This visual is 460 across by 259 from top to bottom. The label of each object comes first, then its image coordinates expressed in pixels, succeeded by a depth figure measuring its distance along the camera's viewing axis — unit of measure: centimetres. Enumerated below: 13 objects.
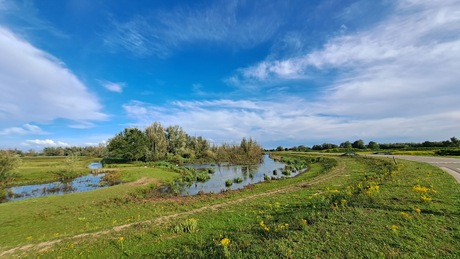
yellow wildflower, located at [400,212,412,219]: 775
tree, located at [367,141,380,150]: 9006
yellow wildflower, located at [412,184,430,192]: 1164
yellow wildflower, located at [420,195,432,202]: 966
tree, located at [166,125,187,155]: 8769
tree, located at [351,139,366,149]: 9539
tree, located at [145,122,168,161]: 7525
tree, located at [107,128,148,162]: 6688
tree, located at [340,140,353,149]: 10246
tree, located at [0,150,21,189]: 2908
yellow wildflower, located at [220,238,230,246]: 701
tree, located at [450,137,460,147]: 6789
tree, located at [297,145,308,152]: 13102
